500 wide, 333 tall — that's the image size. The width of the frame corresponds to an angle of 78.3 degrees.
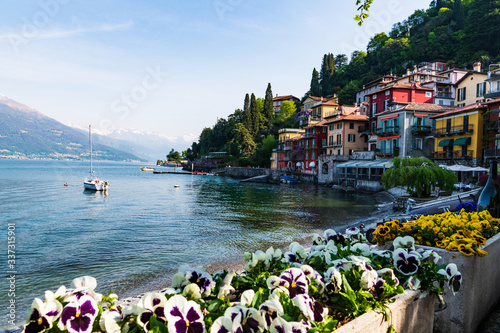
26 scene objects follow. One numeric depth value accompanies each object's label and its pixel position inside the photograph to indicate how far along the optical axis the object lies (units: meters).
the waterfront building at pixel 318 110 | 73.19
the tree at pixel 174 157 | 170.95
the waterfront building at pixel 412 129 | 41.25
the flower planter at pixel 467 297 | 3.54
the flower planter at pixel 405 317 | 2.36
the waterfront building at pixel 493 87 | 38.23
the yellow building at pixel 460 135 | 33.31
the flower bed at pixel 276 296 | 1.97
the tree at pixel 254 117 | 98.75
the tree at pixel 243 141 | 95.19
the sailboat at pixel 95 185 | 43.22
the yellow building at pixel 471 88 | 44.28
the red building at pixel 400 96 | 47.91
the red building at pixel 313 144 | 63.19
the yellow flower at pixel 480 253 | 3.60
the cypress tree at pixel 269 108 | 99.19
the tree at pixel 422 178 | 23.77
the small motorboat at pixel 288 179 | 62.59
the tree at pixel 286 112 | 96.44
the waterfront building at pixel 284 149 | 75.31
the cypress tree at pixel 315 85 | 99.69
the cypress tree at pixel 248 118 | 98.50
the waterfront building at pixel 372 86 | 62.75
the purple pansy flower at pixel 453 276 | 3.10
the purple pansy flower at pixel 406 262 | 3.20
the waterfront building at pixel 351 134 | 55.56
